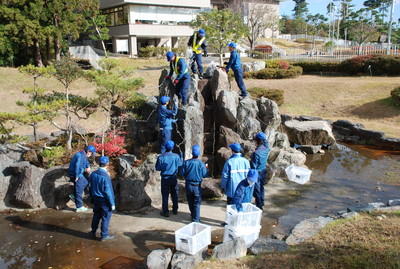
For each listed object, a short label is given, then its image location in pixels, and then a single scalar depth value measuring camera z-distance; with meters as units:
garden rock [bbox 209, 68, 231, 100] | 13.16
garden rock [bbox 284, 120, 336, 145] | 15.38
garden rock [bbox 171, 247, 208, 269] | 6.02
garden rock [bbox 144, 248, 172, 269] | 6.07
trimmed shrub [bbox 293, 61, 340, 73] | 27.67
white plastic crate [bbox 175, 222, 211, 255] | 6.22
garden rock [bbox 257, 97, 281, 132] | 13.93
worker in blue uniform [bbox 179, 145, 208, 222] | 7.89
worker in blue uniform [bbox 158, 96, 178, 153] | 10.49
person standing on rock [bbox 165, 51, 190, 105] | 11.50
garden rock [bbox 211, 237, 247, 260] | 6.30
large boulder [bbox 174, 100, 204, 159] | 11.36
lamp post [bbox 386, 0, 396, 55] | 29.34
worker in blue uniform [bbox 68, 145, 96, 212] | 8.87
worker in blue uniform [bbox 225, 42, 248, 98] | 12.07
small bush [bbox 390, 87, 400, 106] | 19.19
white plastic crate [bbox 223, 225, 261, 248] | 6.82
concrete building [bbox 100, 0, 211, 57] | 39.47
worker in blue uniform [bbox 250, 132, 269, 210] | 8.28
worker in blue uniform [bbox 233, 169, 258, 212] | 7.26
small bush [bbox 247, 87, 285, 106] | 20.95
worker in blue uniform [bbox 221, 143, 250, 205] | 7.75
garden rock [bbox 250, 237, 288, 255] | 6.48
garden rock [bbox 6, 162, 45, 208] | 9.20
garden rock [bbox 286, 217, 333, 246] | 7.00
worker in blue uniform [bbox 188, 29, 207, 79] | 12.57
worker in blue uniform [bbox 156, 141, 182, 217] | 8.29
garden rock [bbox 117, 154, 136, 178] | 9.78
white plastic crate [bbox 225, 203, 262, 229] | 6.80
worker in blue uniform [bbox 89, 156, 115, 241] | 7.29
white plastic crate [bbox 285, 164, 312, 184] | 10.41
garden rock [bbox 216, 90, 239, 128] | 12.49
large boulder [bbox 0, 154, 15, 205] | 9.55
